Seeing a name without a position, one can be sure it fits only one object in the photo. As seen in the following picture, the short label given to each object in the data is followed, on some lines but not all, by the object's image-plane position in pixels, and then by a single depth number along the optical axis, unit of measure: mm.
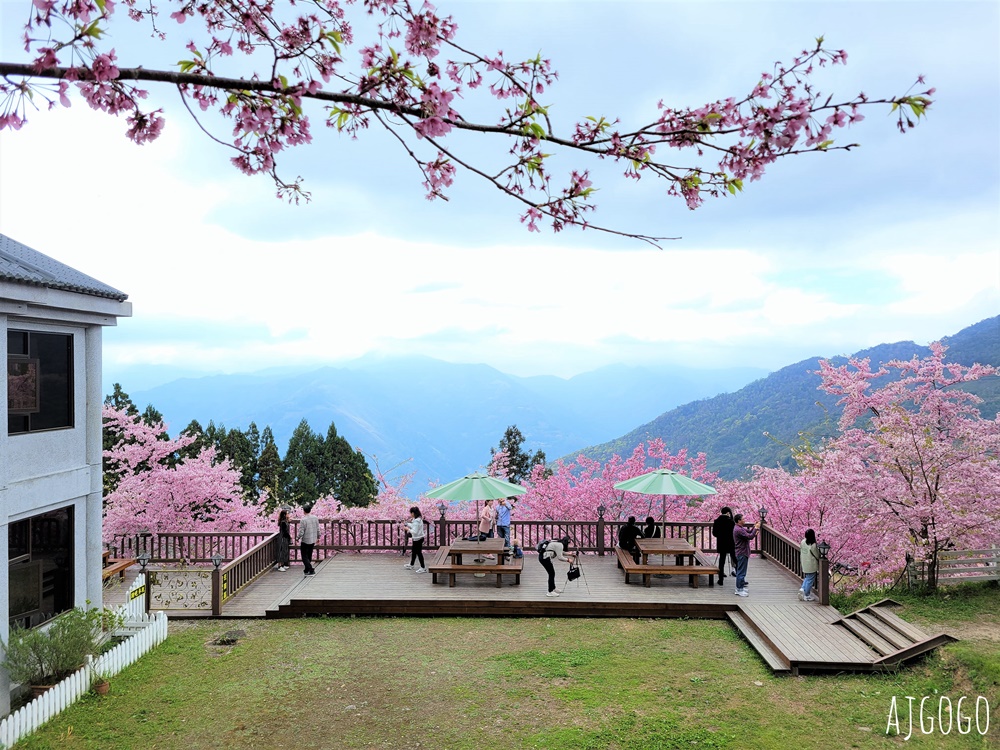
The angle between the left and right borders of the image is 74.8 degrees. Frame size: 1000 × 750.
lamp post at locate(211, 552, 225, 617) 13023
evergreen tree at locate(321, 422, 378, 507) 35750
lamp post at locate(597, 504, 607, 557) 16703
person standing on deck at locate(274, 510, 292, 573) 15672
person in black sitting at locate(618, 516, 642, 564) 15320
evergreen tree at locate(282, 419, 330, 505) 34875
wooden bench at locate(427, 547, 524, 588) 14008
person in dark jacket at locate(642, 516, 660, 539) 15461
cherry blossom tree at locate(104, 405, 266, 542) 20266
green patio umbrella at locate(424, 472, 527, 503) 14648
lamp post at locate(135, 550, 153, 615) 12805
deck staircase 9773
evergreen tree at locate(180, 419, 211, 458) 31106
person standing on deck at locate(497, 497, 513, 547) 16094
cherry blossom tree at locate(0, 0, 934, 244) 3363
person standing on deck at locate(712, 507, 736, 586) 14078
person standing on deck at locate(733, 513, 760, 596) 13195
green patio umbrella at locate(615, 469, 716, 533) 13945
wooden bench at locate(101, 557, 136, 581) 14867
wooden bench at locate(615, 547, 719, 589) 13891
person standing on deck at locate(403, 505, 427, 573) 15000
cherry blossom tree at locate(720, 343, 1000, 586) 12641
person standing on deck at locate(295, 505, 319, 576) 14992
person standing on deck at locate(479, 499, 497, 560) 15281
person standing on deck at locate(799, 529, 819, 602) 12781
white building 9289
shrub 9086
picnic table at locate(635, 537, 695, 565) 14105
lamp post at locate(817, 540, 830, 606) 12539
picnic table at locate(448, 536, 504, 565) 14367
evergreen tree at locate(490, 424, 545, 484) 41531
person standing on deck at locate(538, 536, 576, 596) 13070
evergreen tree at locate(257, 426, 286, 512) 34875
